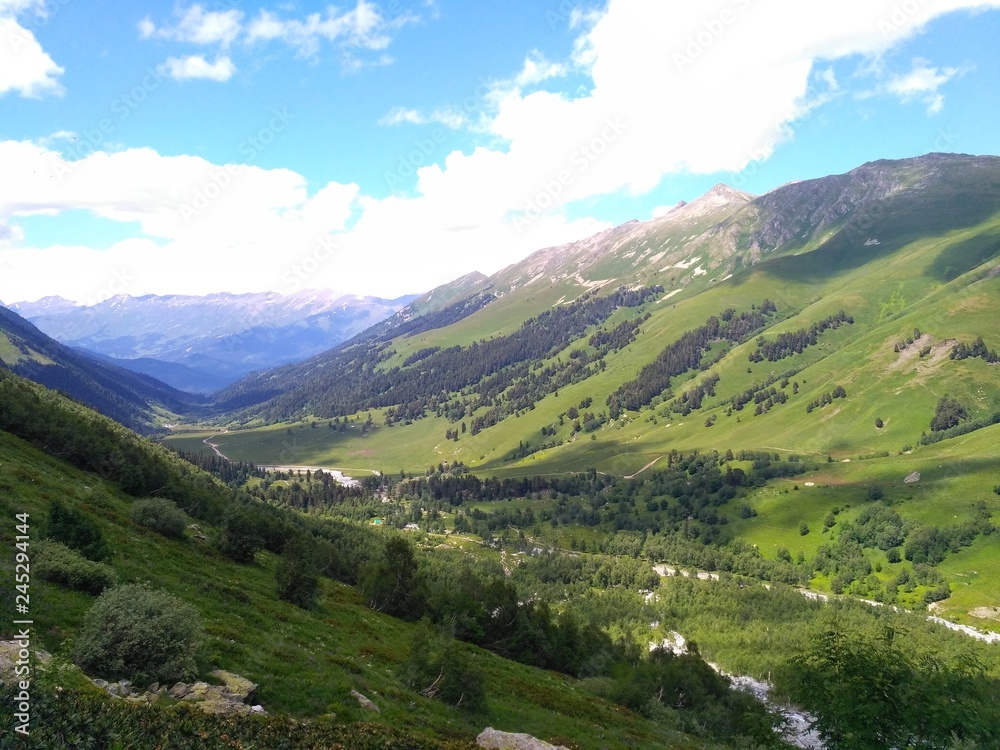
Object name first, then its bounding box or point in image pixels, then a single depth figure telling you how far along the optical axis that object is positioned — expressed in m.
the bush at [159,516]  57.97
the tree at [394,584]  68.94
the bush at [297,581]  52.59
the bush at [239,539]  62.94
